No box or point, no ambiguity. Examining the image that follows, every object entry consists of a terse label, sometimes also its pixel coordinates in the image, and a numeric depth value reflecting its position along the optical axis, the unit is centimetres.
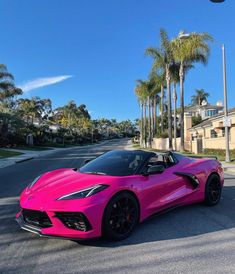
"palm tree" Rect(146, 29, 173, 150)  2510
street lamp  1393
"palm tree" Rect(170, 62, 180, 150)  2605
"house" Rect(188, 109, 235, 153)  2105
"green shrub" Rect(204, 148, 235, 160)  1685
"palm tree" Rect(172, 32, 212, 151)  2137
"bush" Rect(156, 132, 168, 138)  3646
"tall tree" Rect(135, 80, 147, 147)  3920
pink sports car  313
